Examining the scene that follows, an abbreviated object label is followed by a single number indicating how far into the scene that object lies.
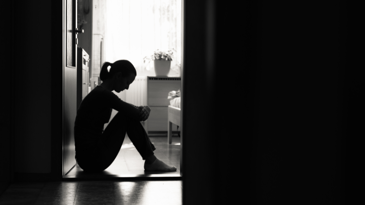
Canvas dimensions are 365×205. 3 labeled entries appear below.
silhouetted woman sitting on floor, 2.81
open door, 2.66
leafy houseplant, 6.18
